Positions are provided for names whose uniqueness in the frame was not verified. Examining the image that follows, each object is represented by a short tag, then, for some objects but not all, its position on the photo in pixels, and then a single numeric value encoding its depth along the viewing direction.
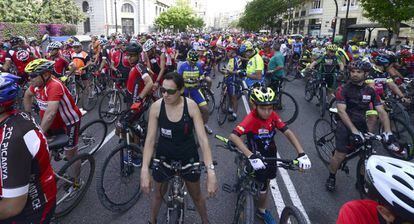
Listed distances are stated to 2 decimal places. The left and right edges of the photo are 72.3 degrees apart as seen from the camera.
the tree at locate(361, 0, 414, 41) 17.61
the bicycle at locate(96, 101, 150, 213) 3.98
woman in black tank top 3.10
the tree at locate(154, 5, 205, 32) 78.69
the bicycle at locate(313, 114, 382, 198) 4.24
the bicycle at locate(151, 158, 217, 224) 3.14
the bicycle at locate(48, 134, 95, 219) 3.63
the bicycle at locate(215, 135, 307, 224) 2.99
